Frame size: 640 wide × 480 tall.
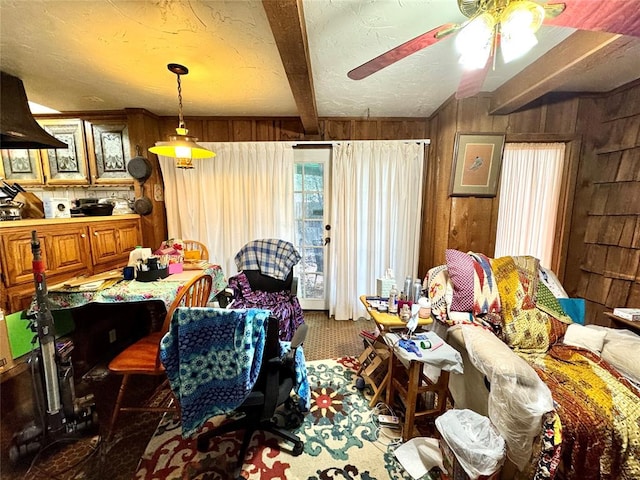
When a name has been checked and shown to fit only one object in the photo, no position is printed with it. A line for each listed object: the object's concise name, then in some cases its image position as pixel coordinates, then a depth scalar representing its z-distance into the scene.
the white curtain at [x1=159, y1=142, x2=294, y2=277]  2.94
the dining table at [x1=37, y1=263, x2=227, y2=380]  1.62
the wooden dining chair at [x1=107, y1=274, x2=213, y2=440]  1.48
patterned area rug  1.33
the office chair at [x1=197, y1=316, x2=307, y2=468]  1.23
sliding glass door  3.05
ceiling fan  0.90
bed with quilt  1.09
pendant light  1.82
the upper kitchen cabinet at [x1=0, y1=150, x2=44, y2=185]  2.68
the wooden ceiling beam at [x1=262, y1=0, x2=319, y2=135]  1.09
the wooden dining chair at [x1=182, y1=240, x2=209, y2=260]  2.81
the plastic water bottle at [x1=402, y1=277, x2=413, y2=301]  1.92
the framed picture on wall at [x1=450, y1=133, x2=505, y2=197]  2.35
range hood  1.92
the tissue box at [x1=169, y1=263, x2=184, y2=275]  2.06
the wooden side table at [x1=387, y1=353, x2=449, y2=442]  1.47
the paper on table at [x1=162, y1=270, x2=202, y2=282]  1.91
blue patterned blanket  1.11
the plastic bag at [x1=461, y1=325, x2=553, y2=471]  1.07
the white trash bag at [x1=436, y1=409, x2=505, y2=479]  1.09
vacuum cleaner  1.37
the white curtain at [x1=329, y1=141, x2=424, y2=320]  2.89
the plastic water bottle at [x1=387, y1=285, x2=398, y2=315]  1.83
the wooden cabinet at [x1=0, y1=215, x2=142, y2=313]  1.60
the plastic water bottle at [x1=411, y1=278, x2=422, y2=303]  1.89
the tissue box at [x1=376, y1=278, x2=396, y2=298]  2.07
